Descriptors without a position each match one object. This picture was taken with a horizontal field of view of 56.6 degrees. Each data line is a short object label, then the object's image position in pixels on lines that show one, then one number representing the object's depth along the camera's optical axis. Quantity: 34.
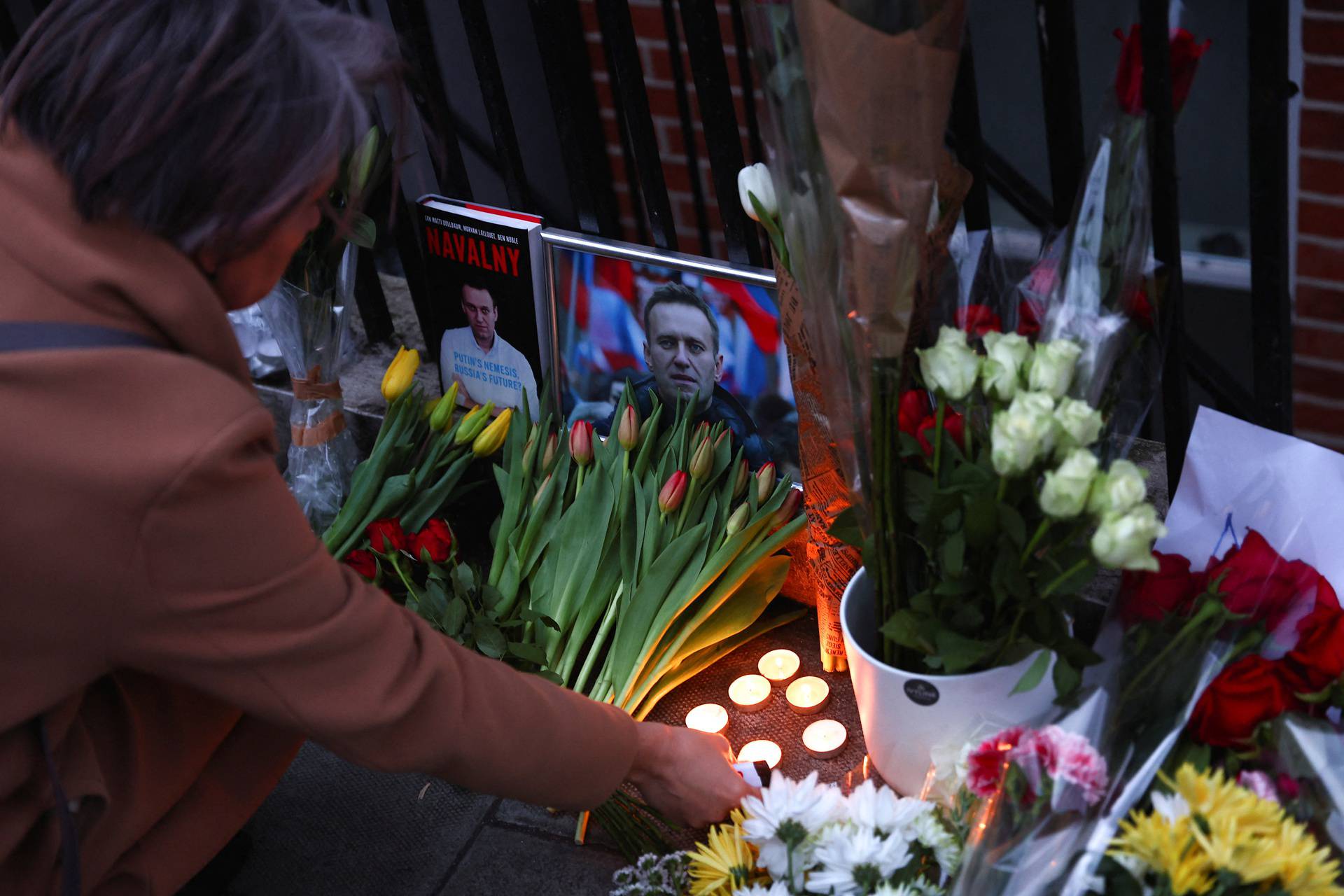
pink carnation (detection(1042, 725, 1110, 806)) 1.00
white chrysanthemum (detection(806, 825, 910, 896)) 1.10
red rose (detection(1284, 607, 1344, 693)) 1.09
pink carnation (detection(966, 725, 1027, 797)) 1.08
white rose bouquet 0.99
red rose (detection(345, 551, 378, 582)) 1.66
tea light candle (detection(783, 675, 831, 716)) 1.58
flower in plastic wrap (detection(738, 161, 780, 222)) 1.34
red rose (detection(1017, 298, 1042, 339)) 1.24
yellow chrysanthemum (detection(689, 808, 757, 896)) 1.19
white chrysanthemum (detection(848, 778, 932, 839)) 1.15
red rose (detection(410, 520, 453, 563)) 1.63
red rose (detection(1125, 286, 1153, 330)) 1.18
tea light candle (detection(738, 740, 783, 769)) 1.52
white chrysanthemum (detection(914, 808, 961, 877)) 1.14
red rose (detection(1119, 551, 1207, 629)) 1.15
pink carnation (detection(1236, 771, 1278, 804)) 1.02
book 1.77
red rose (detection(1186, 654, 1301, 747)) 1.08
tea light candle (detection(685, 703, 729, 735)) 1.58
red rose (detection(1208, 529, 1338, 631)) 1.12
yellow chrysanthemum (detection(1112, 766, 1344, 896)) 0.90
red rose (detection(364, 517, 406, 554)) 1.63
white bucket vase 1.21
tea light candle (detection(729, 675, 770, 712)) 1.61
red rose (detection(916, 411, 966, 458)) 1.17
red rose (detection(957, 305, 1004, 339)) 1.22
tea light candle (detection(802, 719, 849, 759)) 1.53
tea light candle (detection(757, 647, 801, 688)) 1.66
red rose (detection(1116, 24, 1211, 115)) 1.09
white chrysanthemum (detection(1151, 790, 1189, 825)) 0.97
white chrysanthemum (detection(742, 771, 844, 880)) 1.16
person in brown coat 0.93
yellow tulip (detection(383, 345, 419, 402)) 1.81
